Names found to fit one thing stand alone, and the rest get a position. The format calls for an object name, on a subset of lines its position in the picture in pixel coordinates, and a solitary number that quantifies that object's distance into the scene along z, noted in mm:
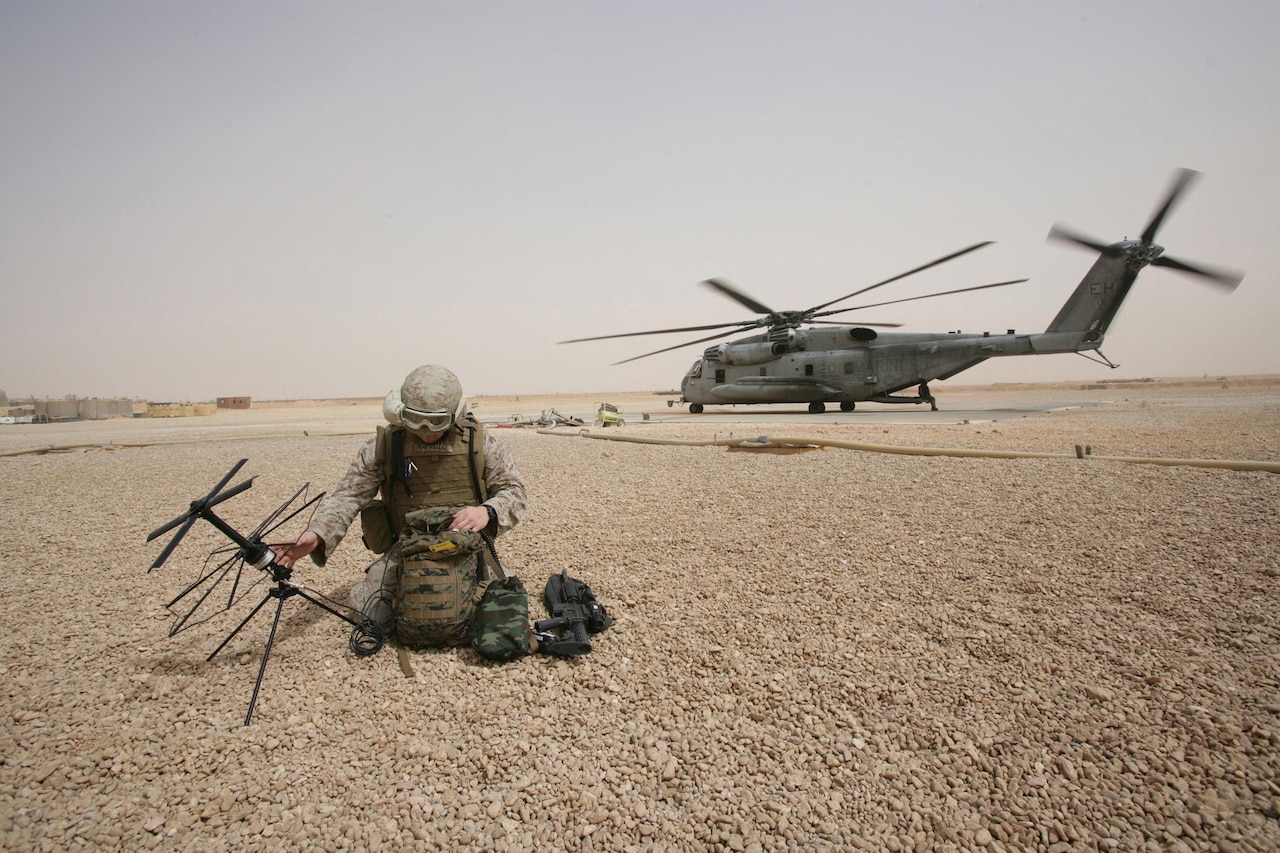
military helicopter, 16531
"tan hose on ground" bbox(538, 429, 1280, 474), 6022
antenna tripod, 2541
